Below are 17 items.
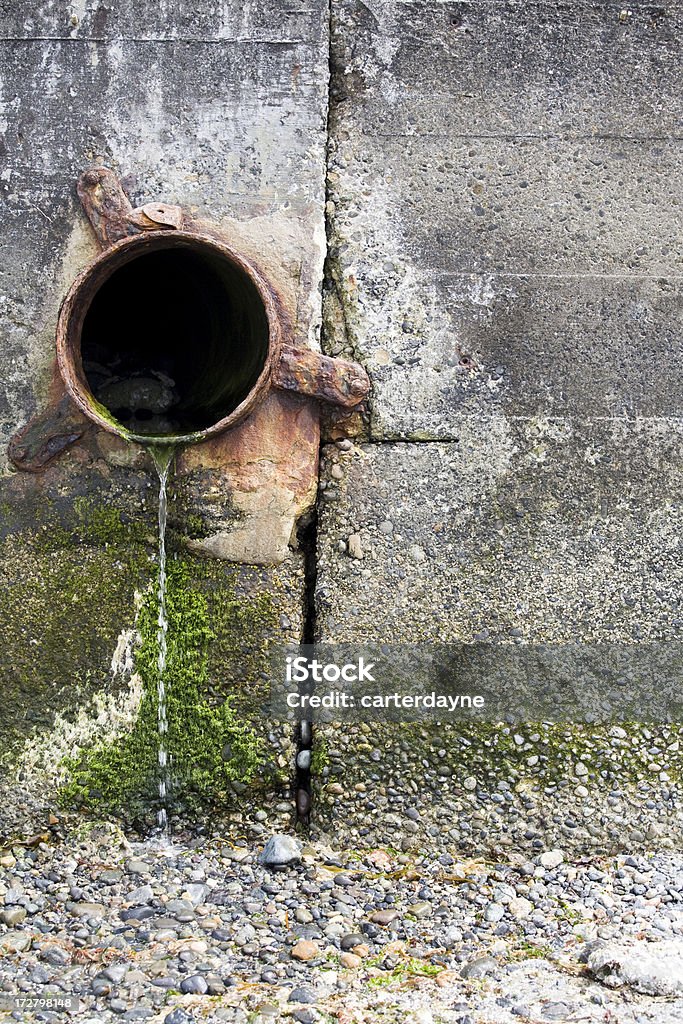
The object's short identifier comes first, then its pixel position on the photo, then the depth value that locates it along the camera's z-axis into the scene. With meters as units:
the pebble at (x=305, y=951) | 2.44
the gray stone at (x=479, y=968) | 2.38
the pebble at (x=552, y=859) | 2.80
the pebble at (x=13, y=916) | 2.61
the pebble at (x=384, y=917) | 2.59
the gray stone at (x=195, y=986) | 2.29
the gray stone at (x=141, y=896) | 2.66
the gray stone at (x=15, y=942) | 2.47
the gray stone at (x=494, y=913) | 2.62
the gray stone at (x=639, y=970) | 2.29
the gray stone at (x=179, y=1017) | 2.17
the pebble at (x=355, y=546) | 2.91
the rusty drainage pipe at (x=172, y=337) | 2.79
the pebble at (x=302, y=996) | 2.26
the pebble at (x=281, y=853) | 2.79
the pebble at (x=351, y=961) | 2.41
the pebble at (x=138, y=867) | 2.78
